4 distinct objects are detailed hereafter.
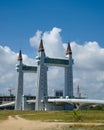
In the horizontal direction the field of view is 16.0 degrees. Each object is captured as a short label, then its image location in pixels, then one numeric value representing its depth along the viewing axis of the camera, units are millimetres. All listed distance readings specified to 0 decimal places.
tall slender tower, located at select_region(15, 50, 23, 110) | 192962
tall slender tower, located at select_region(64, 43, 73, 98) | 174250
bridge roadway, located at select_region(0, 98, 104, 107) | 146850
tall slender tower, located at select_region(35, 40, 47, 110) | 167375
